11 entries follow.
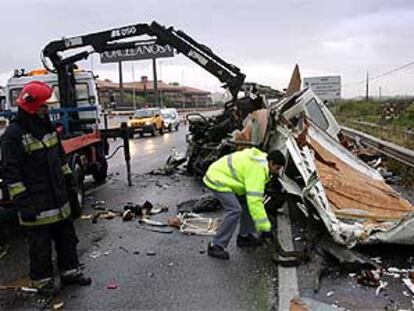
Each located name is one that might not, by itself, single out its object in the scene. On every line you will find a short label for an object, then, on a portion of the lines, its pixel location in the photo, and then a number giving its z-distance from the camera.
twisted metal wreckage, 5.97
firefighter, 5.12
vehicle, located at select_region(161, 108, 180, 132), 36.53
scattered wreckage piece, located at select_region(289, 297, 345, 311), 4.45
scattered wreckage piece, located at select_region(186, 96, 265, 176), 12.67
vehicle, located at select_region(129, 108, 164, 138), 32.03
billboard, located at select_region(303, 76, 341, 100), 34.84
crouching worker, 5.82
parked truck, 12.48
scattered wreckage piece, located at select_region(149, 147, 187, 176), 14.34
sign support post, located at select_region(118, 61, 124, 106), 64.36
